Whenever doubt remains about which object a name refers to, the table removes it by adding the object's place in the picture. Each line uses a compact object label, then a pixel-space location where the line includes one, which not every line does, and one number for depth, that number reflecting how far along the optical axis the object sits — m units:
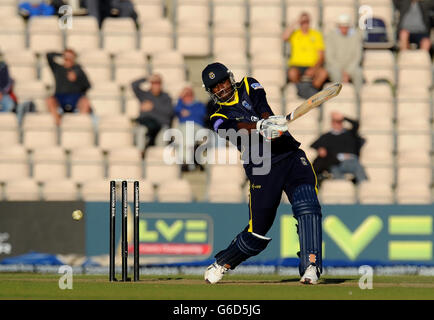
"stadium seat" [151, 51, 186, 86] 16.05
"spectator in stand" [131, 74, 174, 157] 15.12
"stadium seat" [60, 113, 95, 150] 15.30
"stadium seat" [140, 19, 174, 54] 16.58
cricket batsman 9.11
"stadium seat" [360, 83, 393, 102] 15.62
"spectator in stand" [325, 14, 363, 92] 15.90
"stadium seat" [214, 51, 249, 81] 15.88
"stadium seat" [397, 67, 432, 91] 16.11
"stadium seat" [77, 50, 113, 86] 16.19
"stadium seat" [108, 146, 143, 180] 14.80
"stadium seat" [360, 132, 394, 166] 14.80
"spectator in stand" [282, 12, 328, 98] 15.76
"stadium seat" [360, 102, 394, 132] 15.42
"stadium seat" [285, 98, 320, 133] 14.91
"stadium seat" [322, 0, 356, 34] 16.95
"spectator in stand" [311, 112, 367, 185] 14.30
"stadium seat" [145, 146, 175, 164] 14.78
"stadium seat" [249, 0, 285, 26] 17.06
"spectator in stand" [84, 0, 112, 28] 17.06
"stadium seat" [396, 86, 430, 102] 15.67
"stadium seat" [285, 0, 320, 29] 16.98
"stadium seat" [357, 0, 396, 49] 16.80
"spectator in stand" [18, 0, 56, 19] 17.22
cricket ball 9.56
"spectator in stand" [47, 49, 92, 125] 15.59
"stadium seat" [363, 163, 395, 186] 14.75
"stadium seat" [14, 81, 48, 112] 15.90
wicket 9.58
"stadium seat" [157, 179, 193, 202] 14.37
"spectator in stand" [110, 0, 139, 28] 17.06
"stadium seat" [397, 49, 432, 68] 16.19
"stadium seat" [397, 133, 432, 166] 14.93
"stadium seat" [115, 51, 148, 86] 16.09
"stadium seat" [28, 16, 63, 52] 16.69
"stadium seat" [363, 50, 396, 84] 16.27
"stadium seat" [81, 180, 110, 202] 14.31
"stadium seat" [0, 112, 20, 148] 15.37
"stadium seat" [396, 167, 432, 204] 14.21
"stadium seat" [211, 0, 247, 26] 17.05
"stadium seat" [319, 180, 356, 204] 14.10
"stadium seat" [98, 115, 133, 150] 15.26
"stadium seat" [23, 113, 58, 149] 15.41
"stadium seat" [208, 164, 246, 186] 14.72
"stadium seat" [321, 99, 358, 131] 15.46
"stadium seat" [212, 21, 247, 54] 16.59
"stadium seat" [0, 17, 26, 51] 16.78
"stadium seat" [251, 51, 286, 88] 15.98
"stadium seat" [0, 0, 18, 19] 17.33
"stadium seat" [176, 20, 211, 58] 16.64
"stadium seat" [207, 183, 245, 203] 14.26
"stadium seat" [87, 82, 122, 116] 15.77
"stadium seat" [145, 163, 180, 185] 14.81
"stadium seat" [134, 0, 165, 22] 17.25
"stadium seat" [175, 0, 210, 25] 17.08
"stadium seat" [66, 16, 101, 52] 16.62
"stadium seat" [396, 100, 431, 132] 15.23
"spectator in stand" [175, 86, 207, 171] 14.80
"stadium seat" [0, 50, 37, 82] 16.38
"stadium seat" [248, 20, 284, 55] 16.67
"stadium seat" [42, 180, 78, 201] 14.09
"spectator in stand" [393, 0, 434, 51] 16.53
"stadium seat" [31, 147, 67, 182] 14.94
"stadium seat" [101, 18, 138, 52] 16.58
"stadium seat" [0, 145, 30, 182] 14.94
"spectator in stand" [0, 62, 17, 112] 15.69
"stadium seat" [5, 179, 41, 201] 14.16
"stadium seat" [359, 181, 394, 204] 14.21
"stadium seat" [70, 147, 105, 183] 14.88
